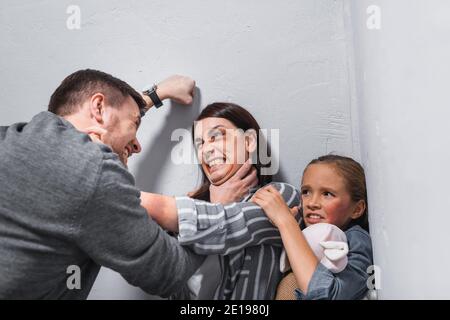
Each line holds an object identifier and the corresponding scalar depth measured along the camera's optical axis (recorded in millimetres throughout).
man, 803
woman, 1009
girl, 968
